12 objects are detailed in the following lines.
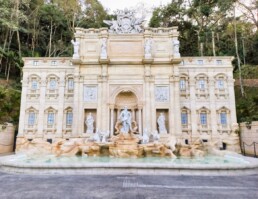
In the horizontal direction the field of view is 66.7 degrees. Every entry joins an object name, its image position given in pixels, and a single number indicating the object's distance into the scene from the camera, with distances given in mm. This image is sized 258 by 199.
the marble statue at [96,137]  14788
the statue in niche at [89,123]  17078
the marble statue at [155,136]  15109
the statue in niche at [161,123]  17016
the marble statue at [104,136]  14752
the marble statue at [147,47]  17752
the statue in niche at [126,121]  15599
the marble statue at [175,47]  17728
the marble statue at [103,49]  17820
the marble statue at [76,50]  17728
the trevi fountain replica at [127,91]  17172
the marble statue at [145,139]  14389
